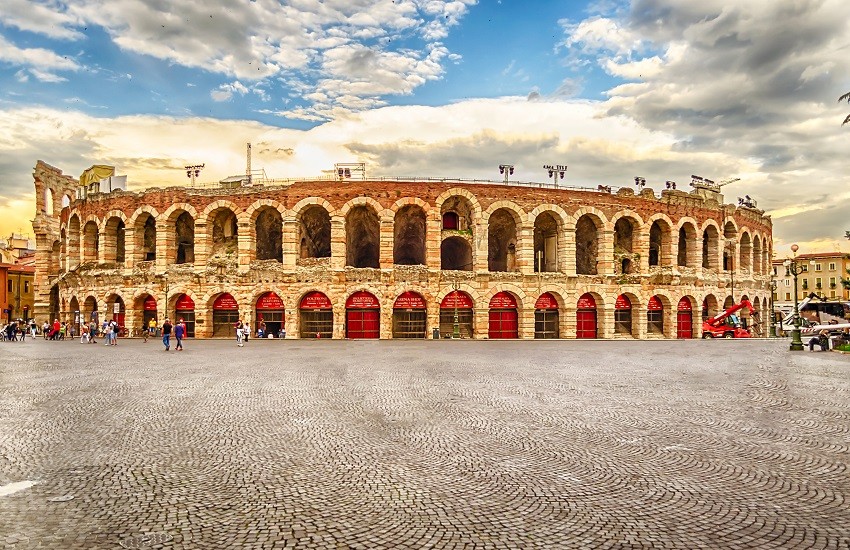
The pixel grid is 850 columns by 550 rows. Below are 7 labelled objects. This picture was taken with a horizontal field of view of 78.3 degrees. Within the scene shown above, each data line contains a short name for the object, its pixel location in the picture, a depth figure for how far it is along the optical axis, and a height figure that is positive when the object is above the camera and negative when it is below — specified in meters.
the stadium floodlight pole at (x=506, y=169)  38.12 +8.25
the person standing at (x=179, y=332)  25.19 -2.28
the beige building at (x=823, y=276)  80.38 +0.39
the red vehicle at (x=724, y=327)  38.25 -3.50
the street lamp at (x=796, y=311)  25.73 -1.66
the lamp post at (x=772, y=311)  47.01 -2.96
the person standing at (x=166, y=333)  25.33 -2.32
